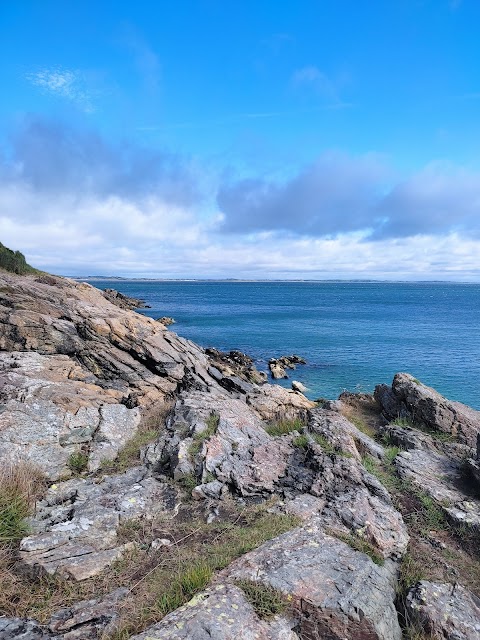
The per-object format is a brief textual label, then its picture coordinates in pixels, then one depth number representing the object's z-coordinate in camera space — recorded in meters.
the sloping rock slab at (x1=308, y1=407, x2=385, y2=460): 10.11
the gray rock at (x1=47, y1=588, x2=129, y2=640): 4.38
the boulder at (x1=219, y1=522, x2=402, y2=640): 4.86
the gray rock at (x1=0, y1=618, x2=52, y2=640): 4.24
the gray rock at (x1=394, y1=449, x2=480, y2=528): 8.11
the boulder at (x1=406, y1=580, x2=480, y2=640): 5.12
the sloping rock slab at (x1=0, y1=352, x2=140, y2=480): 8.85
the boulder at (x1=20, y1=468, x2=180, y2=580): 5.56
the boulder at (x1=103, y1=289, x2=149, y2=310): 74.38
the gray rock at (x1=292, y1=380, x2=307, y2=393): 32.01
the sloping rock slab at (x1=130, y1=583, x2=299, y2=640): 4.22
